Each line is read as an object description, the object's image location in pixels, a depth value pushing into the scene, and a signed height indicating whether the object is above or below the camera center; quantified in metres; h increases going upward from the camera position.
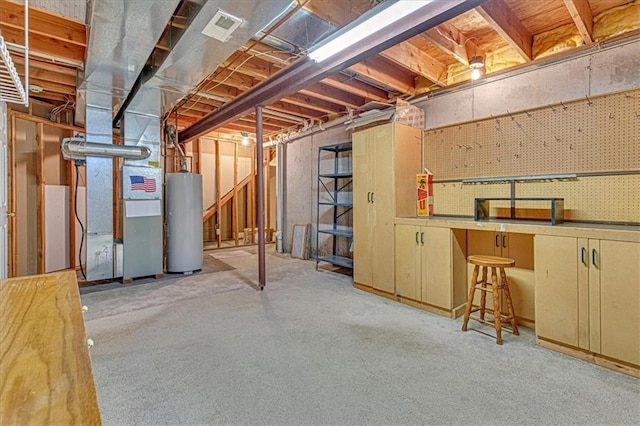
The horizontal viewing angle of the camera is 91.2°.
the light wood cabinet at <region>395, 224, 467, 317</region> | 2.99 -0.58
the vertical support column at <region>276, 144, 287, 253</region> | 6.64 +0.38
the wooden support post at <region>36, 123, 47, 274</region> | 4.47 +0.17
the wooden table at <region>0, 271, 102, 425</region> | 0.62 -0.39
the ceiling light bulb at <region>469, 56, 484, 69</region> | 3.12 +1.47
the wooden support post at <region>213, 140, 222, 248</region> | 7.22 +0.33
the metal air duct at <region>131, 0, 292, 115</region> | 1.90 +1.27
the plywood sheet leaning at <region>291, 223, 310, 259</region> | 5.89 -0.58
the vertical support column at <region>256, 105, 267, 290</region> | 3.94 +0.11
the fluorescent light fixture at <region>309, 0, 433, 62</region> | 1.82 +1.21
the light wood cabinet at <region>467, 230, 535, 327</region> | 2.78 -0.53
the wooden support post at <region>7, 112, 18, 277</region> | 3.84 +0.08
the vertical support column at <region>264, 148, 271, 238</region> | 8.08 +0.67
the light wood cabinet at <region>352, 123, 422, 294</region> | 3.52 +0.22
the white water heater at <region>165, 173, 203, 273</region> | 4.86 -0.21
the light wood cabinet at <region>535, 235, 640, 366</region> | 1.98 -0.59
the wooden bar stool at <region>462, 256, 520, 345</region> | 2.47 -0.67
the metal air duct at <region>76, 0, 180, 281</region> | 1.98 +1.26
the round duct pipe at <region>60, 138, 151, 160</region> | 3.84 +0.80
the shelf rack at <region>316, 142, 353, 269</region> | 4.85 +0.26
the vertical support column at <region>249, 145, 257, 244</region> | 7.84 +0.50
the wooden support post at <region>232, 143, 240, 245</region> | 7.48 +0.62
